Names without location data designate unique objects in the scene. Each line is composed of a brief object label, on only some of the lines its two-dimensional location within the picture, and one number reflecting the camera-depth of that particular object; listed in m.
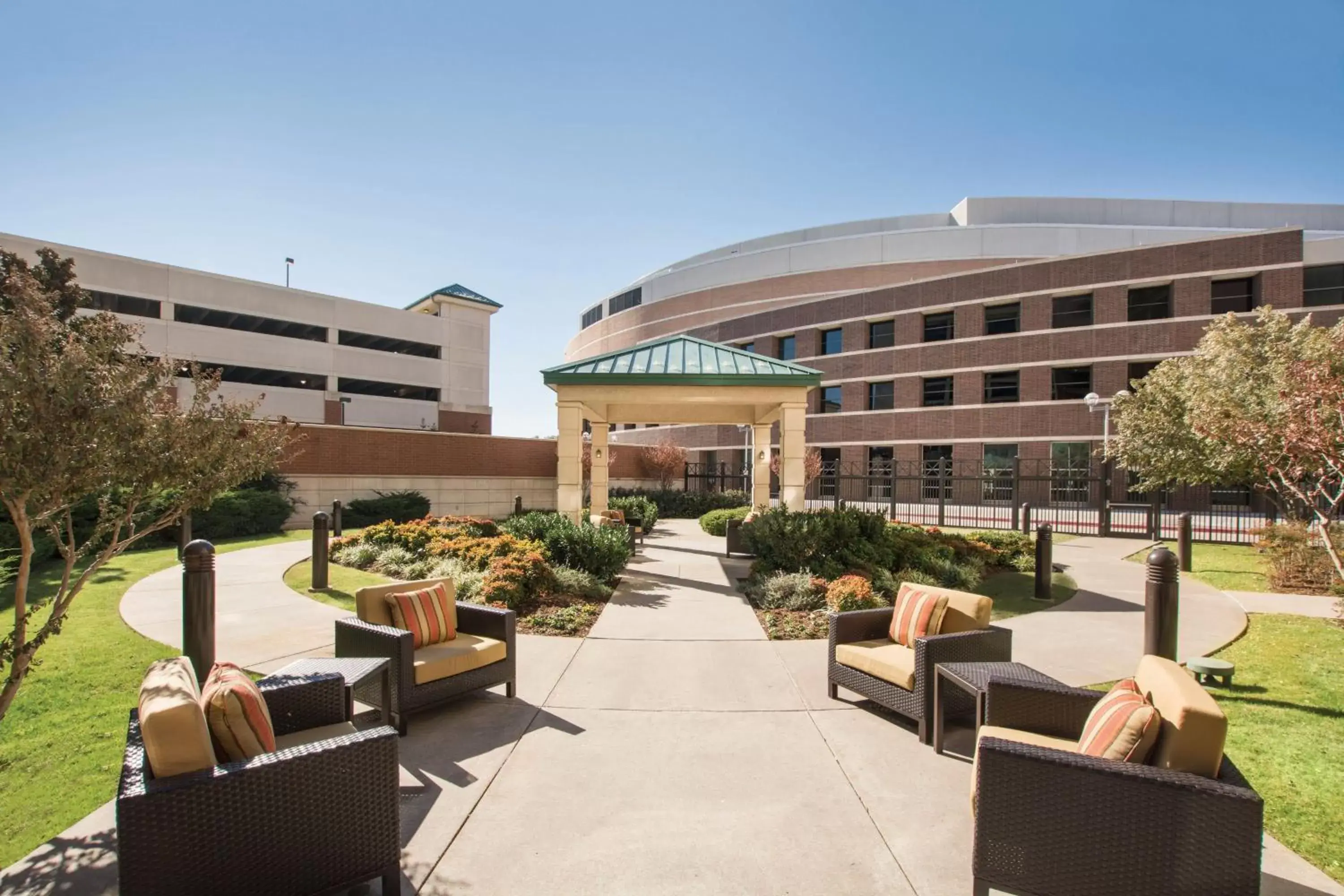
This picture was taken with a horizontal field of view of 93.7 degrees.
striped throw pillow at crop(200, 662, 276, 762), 2.88
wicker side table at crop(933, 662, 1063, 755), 4.24
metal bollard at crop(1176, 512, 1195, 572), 12.87
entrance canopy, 12.95
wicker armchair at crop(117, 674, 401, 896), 2.57
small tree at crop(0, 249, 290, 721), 3.29
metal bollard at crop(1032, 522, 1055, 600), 10.17
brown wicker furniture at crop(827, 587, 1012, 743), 4.84
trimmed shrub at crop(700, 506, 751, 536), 19.14
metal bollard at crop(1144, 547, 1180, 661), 5.72
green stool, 5.99
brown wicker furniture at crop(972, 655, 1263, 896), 2.67
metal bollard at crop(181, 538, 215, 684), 5.44
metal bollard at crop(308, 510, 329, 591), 9.89
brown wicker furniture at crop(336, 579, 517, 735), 4.91
